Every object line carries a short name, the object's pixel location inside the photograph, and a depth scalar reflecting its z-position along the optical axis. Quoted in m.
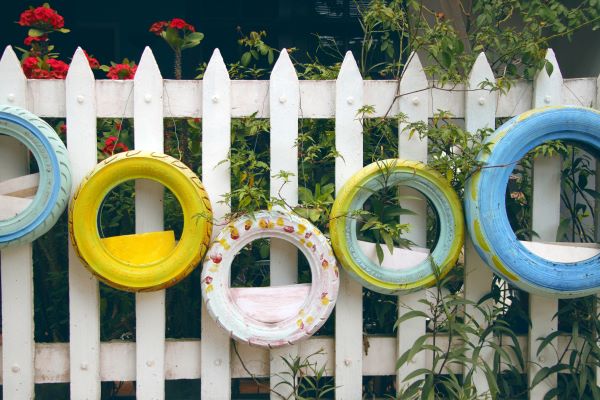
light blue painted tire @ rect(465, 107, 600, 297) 2.51
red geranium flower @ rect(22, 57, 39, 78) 2.90
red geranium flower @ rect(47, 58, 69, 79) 2.90
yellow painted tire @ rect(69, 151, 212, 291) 2.54
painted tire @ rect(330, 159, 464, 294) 2.60
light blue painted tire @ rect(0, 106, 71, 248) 2.53
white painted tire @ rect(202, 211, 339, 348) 2.56
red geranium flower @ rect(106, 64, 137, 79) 2.97
